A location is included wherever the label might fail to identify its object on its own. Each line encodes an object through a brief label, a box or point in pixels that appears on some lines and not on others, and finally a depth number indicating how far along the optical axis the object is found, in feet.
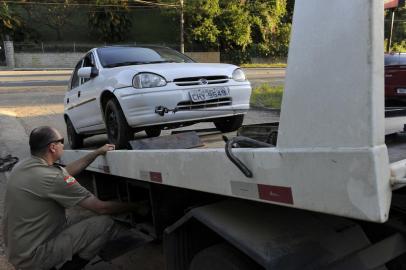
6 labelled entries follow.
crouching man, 10.87
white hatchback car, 14.98
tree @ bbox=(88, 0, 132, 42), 133.69
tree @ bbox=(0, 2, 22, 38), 122.62
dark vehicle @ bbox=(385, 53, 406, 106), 13.50
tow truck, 5.29
